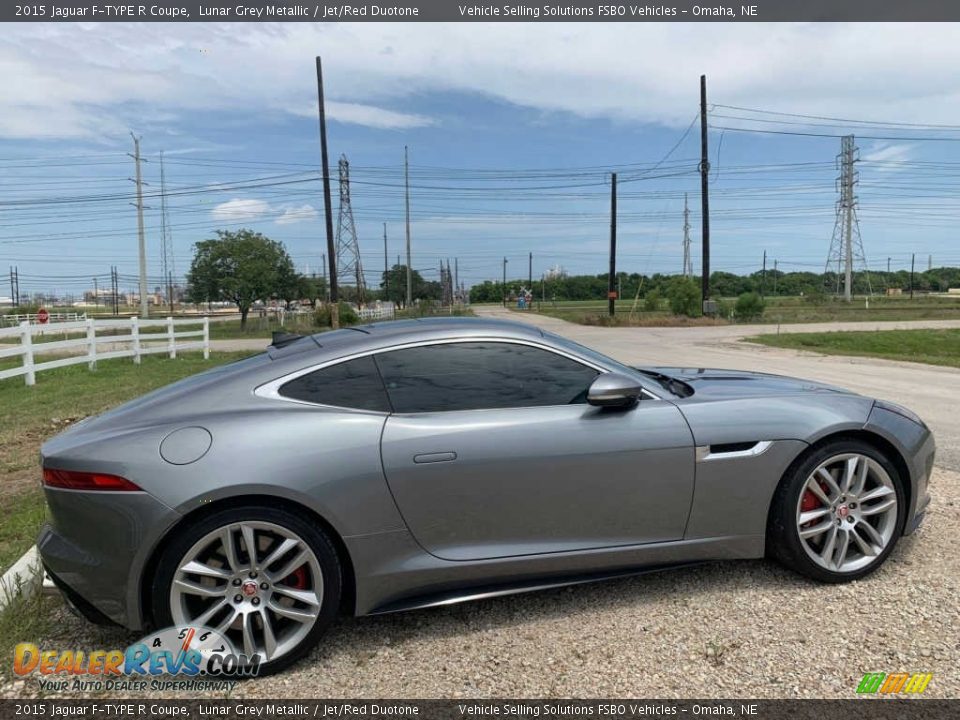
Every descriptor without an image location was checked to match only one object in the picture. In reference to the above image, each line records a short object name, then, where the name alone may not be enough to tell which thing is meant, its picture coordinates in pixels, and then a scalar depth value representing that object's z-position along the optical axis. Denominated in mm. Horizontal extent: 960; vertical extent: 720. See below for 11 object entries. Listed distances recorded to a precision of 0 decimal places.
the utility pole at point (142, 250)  45094
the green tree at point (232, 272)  45938
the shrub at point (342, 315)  27375
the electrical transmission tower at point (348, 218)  37719
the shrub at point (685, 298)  35156
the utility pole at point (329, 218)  26000
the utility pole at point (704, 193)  32969
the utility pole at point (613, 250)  38875
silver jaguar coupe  2574
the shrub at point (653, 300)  43375
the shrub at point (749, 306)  34219
